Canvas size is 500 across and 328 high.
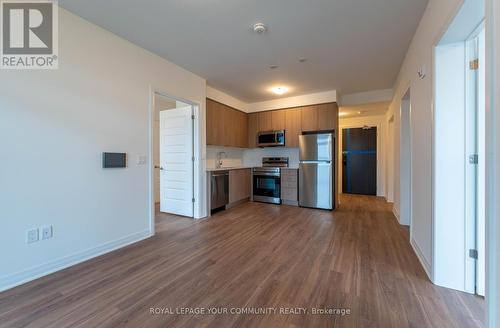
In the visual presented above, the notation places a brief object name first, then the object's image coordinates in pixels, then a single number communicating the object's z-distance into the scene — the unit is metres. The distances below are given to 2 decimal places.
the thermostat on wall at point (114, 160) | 2.45
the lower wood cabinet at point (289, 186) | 4.91
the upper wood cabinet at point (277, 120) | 5.21
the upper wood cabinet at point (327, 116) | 4.59
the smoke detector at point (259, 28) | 2.33
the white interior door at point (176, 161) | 3.94
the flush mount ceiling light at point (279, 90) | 4.48
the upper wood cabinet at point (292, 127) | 5.00
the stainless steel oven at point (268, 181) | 5.13
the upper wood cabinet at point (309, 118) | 4.78
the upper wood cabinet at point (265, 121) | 5.39
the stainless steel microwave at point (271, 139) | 5.15
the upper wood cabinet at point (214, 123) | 4.33
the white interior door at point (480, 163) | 1.63
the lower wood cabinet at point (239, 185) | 4.69
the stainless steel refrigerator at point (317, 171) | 4.48
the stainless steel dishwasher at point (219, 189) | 4.14
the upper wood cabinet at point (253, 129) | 5.60
